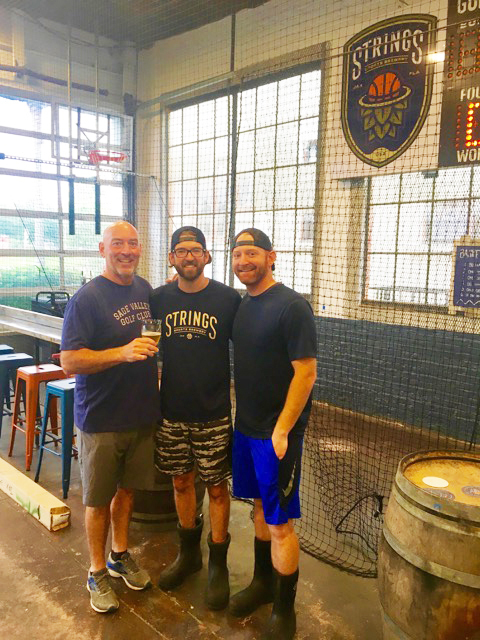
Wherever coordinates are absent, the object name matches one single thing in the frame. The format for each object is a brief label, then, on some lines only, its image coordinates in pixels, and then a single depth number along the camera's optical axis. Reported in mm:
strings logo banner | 4113
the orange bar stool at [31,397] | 3367
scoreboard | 3537
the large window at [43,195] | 6129
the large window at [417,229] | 4141
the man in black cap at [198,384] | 2064
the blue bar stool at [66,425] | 3049
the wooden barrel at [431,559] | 1417
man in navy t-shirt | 1980
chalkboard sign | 3982
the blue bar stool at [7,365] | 3961
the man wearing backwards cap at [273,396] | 1790
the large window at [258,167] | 5281
